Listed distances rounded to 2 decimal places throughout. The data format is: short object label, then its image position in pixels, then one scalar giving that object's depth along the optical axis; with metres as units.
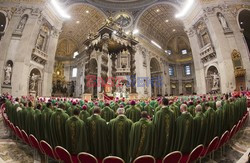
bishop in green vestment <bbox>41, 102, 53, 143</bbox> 3.04
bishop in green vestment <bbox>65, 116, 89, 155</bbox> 2.44
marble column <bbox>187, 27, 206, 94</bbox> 16.38
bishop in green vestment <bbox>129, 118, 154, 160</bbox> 2.28
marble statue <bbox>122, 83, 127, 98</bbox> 17.69
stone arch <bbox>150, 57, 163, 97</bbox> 25.22
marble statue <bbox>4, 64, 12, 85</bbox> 12.42
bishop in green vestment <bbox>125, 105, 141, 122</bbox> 4.27
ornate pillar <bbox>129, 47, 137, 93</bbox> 10.85
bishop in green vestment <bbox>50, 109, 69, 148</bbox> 2.77
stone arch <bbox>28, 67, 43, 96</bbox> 14.18
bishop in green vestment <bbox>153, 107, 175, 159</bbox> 2.44
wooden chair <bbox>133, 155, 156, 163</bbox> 1.85
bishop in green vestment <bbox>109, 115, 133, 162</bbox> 2.36
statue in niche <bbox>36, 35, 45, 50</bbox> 15.54
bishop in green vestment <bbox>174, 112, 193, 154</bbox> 2.49
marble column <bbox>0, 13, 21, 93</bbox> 12.54
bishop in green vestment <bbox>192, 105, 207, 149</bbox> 2.66
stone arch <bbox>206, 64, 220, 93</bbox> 15.33
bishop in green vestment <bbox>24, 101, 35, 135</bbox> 3.57
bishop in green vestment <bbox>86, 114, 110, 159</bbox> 2.46
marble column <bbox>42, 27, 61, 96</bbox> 15.90
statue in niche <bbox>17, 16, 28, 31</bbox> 13.77
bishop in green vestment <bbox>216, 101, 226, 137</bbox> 3.27
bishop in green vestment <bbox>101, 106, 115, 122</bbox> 4.44
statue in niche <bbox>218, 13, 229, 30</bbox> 14.00
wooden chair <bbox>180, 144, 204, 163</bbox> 2.13
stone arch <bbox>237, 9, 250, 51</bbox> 14.63
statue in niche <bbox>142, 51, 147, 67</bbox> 21.70
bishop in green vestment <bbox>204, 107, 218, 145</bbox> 2.94
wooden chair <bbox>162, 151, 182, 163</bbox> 1.90
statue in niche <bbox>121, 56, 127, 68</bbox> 20.23
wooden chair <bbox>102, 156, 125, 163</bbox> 1.83
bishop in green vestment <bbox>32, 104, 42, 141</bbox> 3.27
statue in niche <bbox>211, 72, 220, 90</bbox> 14.19
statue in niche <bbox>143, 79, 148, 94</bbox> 20.88
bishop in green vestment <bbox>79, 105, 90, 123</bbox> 3.41
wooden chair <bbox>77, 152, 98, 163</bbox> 1.91
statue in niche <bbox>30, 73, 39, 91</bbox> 14.16
